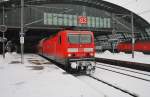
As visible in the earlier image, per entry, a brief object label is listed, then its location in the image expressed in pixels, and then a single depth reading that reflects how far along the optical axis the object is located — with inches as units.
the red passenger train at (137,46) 1561.0
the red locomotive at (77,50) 604.4
